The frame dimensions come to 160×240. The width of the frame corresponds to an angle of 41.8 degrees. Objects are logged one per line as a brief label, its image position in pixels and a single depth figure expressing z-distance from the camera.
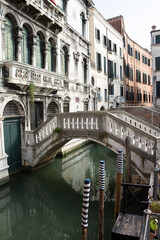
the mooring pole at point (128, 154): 6.21
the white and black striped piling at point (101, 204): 4.40
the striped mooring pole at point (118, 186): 5.12
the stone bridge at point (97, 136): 6.07
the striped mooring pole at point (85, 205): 3.39
